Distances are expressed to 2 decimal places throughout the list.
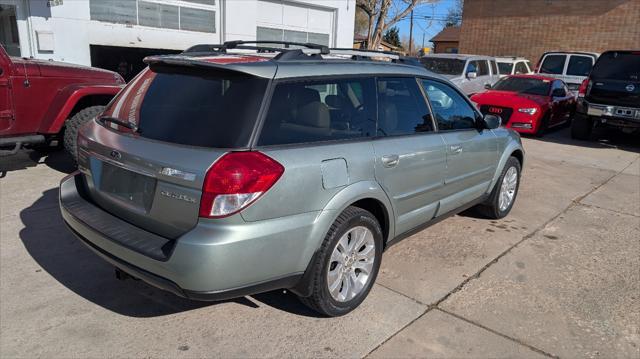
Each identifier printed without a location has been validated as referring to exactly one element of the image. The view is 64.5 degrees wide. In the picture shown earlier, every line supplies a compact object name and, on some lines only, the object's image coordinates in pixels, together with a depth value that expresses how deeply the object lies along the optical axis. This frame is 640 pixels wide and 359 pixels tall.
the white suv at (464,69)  13.41
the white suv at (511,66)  16.86
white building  9.54
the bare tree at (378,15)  21.30
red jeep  5.88
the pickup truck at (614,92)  10.05
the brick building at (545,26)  24.89
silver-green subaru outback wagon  2.66
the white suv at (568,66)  15.33
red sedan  11.55
